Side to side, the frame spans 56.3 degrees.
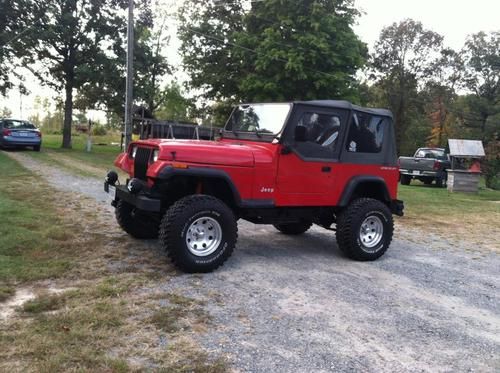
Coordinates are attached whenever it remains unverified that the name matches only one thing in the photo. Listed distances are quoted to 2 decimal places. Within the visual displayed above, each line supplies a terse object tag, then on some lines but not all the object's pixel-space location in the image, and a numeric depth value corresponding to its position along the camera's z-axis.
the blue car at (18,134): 20.20
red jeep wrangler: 4.89
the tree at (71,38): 24.31
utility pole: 15.84
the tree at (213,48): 26.36
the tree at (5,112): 54.14
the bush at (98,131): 49.58
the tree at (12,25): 23.66
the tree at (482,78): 44.53
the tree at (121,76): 25.02
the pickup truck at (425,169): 19.58
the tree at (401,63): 41.69
